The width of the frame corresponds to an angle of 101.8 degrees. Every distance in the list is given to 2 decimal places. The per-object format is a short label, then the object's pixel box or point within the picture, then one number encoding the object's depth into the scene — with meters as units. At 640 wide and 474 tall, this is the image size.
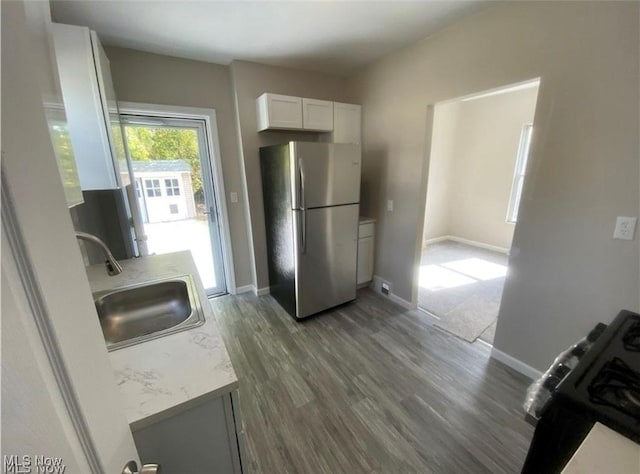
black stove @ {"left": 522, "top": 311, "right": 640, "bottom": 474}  0.72
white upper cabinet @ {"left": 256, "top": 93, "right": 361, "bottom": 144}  2.48
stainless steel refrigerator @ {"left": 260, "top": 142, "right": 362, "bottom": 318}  2.25
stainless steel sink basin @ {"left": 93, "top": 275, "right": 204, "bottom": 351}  1.35
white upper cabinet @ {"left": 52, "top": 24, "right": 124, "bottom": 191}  1.24
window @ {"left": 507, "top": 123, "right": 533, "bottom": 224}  4.06
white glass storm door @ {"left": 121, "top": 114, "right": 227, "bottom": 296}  2.49
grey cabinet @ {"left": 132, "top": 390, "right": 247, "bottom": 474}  0.75
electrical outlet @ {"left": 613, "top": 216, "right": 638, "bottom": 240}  1.36
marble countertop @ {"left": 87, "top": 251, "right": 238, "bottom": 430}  0.75
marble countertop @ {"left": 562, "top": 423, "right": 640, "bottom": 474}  0.60
